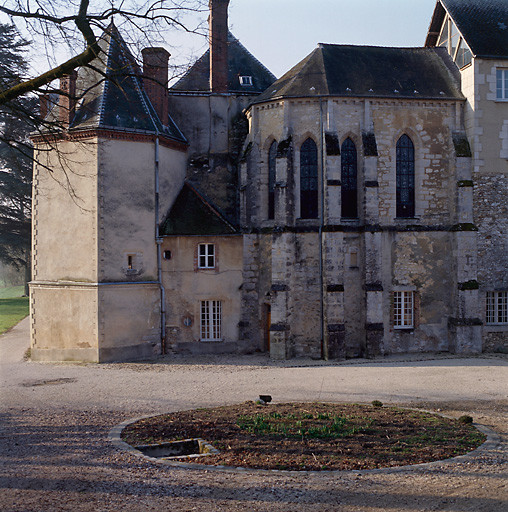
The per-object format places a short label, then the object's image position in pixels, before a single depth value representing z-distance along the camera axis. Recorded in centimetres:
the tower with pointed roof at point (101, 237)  2292
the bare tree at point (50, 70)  1147
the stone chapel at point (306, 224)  2323
